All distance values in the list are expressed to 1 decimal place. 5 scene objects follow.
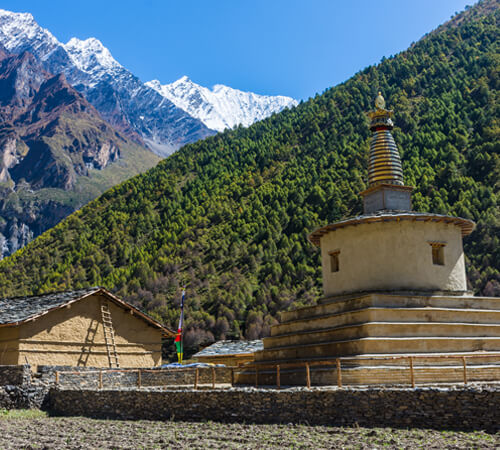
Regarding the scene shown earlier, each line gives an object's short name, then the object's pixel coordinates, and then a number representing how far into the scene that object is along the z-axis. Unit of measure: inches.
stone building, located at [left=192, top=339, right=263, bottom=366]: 1444.4
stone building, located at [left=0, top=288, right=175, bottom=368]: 1066.7
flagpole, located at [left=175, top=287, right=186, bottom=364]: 1434.2
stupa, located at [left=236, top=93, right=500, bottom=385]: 751.1
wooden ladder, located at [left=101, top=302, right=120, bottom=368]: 1192.2
